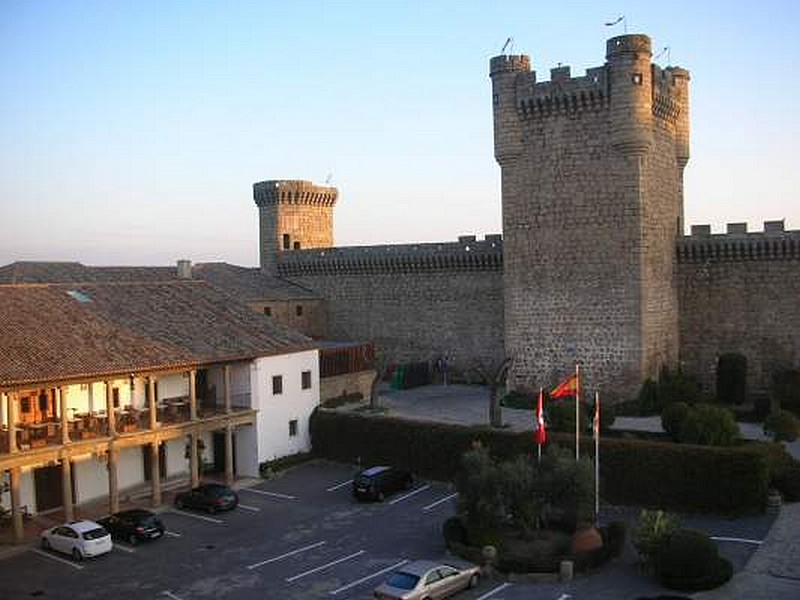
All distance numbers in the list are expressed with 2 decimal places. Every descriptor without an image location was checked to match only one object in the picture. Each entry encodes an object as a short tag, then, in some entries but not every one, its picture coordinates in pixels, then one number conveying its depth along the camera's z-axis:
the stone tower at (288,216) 62.78
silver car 21.86
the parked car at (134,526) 28.16
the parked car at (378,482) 32.22
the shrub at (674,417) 32.81
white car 26.80
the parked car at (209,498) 31.48
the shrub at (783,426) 32.19
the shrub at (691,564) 22.44
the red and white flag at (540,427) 28.44
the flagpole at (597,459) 28.20
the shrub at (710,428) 30.88
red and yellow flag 30.06
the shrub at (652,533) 23.66
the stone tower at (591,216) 40.22
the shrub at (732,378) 41.84
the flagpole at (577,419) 29.84
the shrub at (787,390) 38.62
